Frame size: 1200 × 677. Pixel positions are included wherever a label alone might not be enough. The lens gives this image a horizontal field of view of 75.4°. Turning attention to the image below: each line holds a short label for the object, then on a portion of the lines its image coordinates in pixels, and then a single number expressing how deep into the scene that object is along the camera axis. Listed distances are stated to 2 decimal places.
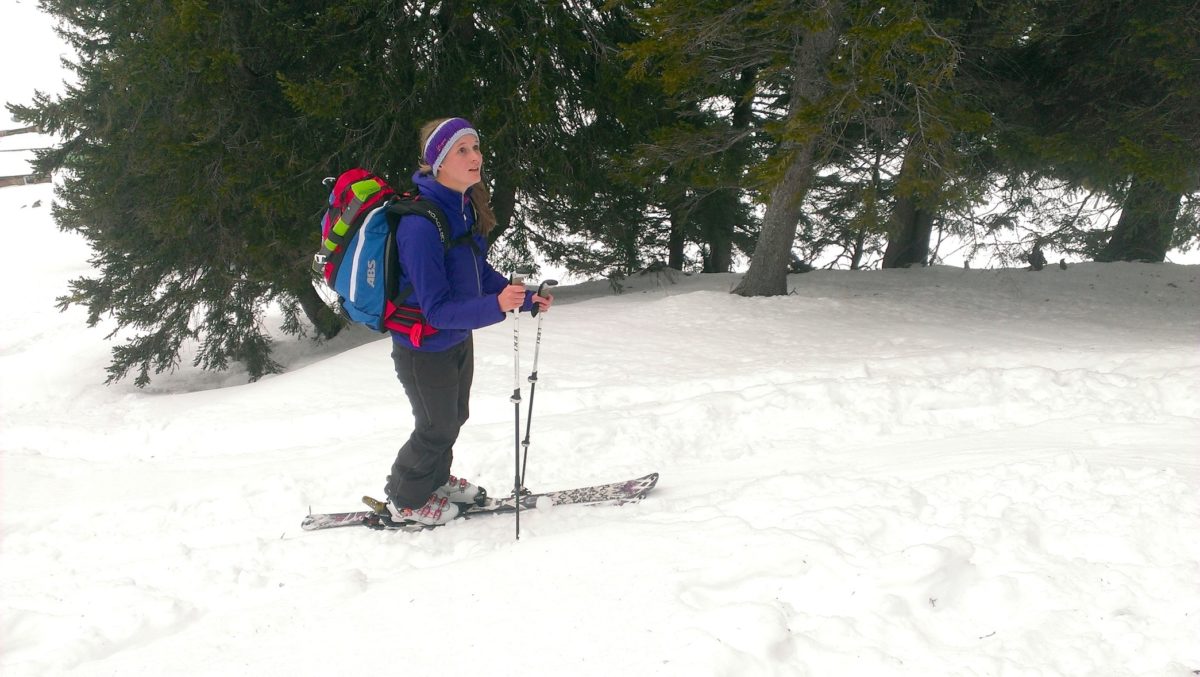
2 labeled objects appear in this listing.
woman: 3.81
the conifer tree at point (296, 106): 10.41
